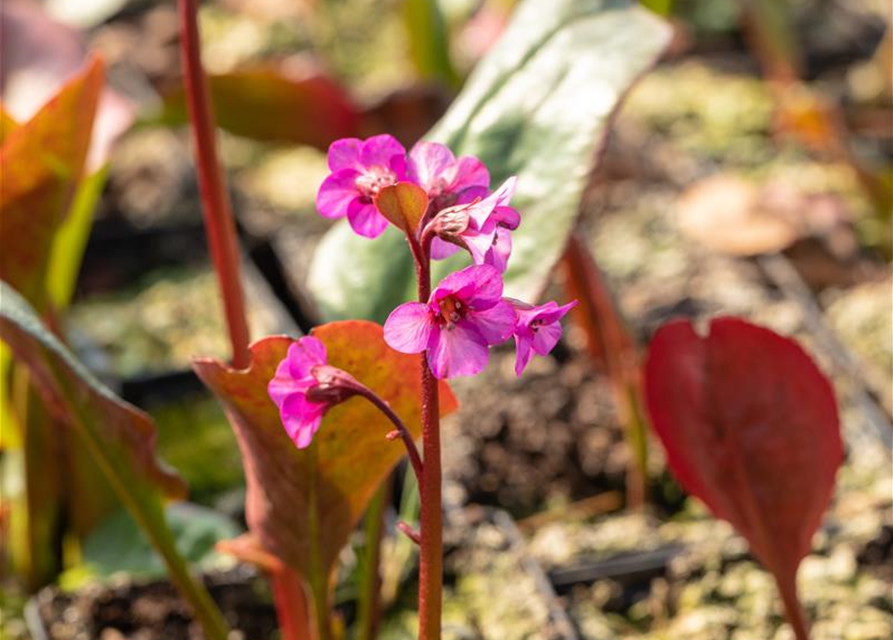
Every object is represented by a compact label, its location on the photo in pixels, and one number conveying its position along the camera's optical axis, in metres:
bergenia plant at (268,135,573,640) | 0.54
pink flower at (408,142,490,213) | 0.57
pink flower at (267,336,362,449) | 0.55
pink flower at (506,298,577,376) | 0.54
